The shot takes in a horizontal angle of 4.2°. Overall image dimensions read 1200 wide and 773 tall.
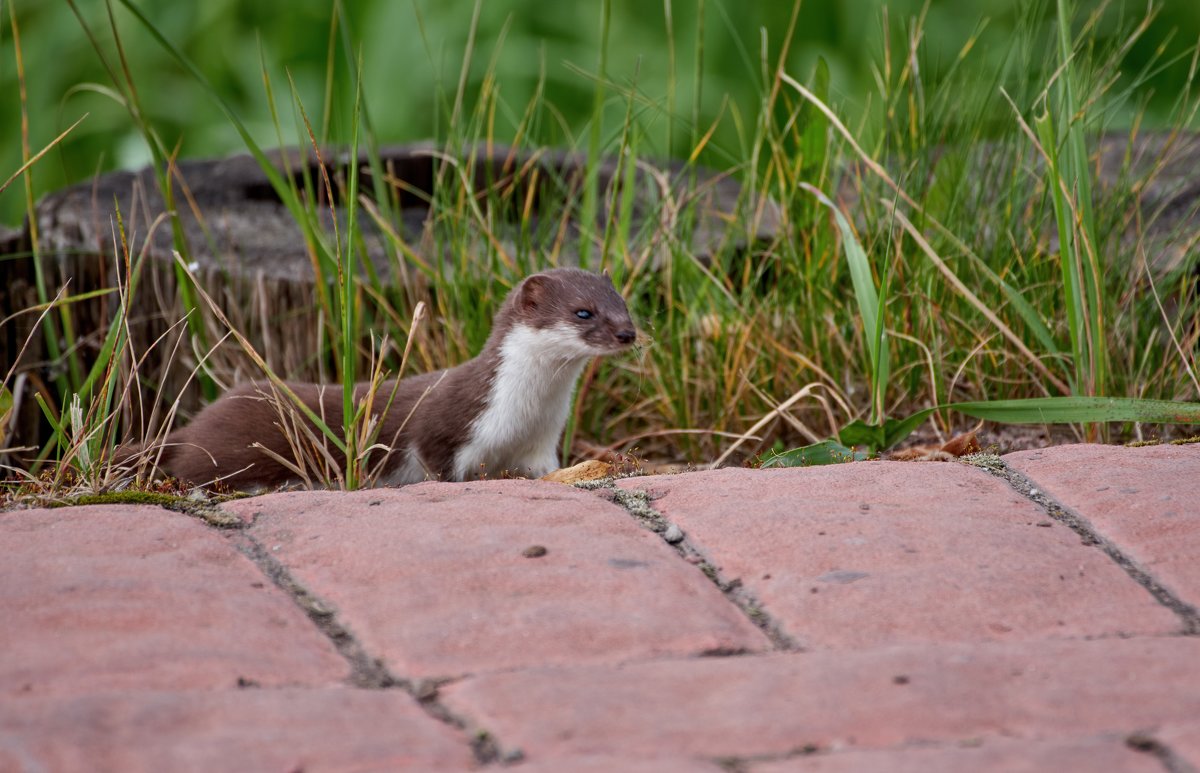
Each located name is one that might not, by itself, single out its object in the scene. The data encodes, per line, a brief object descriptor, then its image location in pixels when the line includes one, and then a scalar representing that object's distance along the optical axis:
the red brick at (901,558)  4.56
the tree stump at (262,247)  4.99
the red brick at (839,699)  4.50
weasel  4.89
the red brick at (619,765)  4.48
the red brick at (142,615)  4.52
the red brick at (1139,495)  4.60
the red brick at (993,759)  4.48
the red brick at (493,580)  4.54
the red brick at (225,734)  4.48
